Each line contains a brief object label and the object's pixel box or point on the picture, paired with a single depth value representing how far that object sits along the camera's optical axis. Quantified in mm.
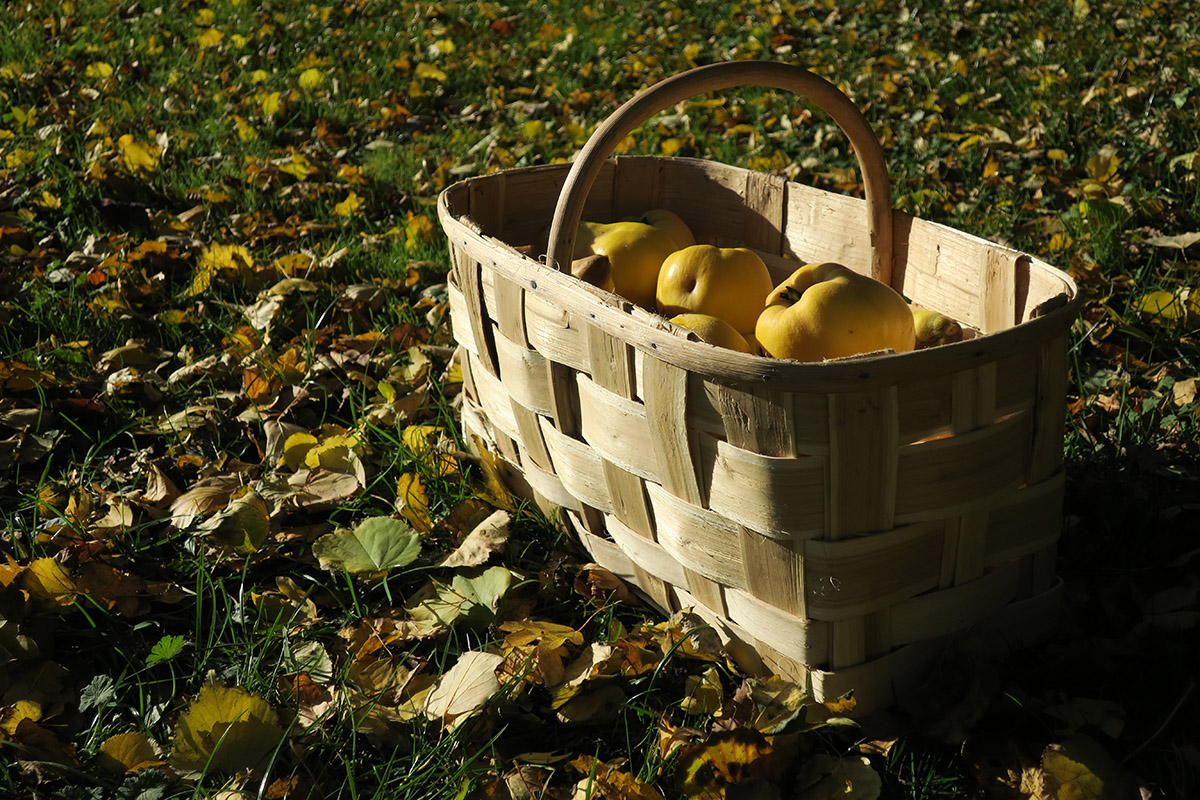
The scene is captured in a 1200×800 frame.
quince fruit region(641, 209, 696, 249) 1895
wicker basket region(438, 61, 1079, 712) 1105
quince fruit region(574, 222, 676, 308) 1734
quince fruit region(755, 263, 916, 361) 1371
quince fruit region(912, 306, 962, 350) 1515
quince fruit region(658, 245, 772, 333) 1595
